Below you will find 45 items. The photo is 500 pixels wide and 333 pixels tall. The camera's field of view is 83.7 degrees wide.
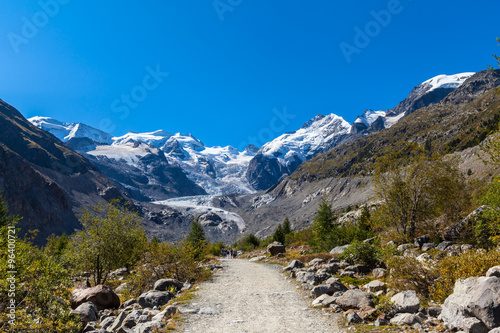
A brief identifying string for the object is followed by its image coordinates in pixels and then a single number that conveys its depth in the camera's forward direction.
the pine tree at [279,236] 62.38
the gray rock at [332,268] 19.84
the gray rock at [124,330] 9.42
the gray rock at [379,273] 15.97
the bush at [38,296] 8.62
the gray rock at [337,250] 30.62
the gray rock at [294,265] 24.03
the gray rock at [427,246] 19.47
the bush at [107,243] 22.08
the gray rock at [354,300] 10.89
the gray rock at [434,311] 8.92
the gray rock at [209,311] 11.89
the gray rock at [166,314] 11.08
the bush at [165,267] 19.32
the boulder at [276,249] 41.62
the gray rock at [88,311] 12.57
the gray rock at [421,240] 21.47
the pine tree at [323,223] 45.75
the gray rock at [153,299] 13.94
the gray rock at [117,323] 10.98
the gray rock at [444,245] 18.34
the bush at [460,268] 9.59
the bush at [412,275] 11.20
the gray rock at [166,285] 17.03
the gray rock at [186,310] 11.96
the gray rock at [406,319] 8.60
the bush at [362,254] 19.11
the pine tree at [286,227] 74.69
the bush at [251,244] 76.07
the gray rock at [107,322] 11.81
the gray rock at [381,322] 9.09
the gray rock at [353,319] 9.74
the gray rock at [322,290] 13.91
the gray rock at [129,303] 14.91
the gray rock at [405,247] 19.28
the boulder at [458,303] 7.44
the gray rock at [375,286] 13.00
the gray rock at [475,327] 6.86
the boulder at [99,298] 15.64
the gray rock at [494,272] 8.59
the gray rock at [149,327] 9.59
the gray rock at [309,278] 16.44
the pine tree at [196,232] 58.50
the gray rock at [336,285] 14.20
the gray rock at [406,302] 9.34
